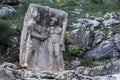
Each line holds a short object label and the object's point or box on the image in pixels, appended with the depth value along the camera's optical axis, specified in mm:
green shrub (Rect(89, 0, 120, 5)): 25691
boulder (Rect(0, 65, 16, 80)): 14266
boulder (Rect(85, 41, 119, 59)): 21423
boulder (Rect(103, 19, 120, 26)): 23828
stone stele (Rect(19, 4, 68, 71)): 18422
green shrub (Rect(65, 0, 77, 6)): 27859
